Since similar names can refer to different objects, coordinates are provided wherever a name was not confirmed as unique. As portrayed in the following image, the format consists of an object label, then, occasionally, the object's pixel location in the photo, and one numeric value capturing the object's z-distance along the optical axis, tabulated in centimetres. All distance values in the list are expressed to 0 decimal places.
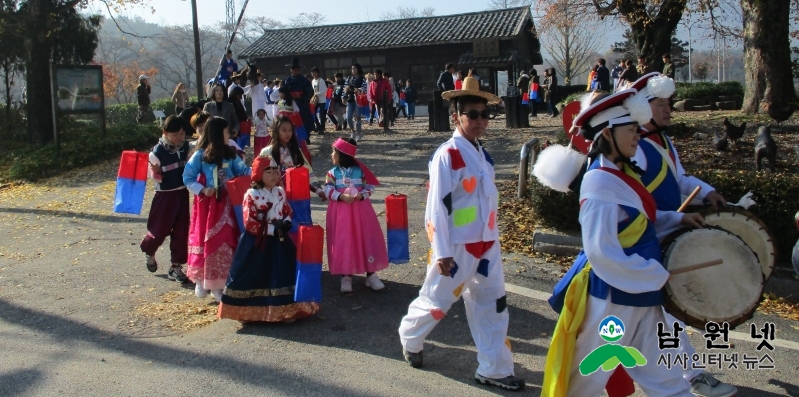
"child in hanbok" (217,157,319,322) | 573
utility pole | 2106
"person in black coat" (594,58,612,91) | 2017
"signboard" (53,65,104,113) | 1717
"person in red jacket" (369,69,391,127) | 1980
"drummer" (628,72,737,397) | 388
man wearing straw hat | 441
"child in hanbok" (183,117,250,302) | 631
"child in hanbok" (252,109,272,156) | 1263
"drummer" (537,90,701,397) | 334
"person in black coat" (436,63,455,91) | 1890
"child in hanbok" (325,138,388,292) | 650
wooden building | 3119
